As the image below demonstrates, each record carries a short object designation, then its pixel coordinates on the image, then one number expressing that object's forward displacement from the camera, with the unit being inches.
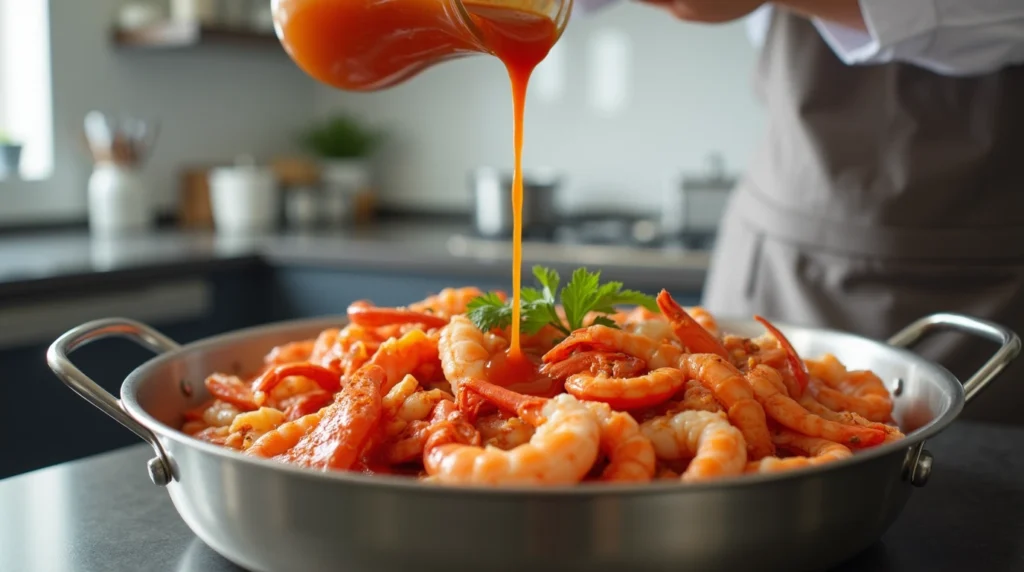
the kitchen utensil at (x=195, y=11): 137.9
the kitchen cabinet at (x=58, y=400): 94.6
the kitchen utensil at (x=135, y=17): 138.3
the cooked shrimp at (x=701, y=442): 32.1
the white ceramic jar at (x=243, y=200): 137.8
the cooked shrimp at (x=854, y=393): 43.9
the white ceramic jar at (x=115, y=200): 132.5
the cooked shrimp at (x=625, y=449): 32.3
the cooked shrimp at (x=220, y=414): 43.6
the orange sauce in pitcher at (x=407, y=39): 41.8
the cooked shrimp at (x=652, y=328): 43.9
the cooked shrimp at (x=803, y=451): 33.2
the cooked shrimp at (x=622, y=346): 41.0
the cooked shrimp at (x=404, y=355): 41.2
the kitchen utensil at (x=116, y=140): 129.8
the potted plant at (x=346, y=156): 151.9
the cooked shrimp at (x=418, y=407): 38.1
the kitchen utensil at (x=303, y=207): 145.5
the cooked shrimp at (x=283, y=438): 36.8
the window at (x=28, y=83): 130.0
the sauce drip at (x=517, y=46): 41.8
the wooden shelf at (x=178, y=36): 132.7
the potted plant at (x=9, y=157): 127.0
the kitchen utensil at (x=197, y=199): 147.6
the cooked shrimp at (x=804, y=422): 37.2
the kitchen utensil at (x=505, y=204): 122.0
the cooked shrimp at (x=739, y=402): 36.5
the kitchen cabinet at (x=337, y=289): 112.7
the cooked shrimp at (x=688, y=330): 42.6
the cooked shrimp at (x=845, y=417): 38.7
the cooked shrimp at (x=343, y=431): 34.3
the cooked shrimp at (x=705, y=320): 48.3
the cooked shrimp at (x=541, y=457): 30.1
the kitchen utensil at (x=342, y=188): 148.2
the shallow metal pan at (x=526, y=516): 28.2
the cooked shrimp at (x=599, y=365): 40.0
